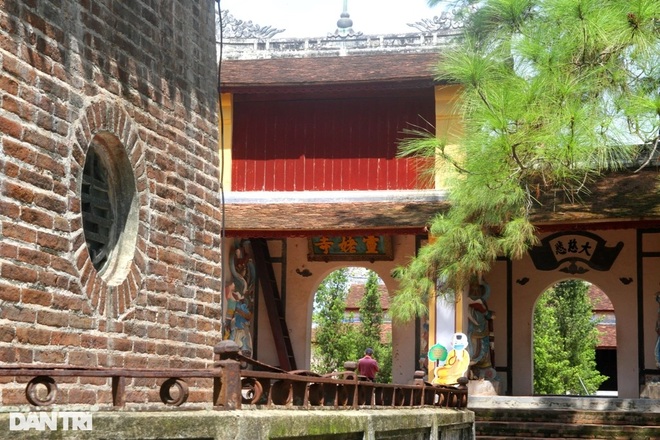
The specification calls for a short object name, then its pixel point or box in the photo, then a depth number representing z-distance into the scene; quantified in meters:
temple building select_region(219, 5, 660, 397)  13.85
